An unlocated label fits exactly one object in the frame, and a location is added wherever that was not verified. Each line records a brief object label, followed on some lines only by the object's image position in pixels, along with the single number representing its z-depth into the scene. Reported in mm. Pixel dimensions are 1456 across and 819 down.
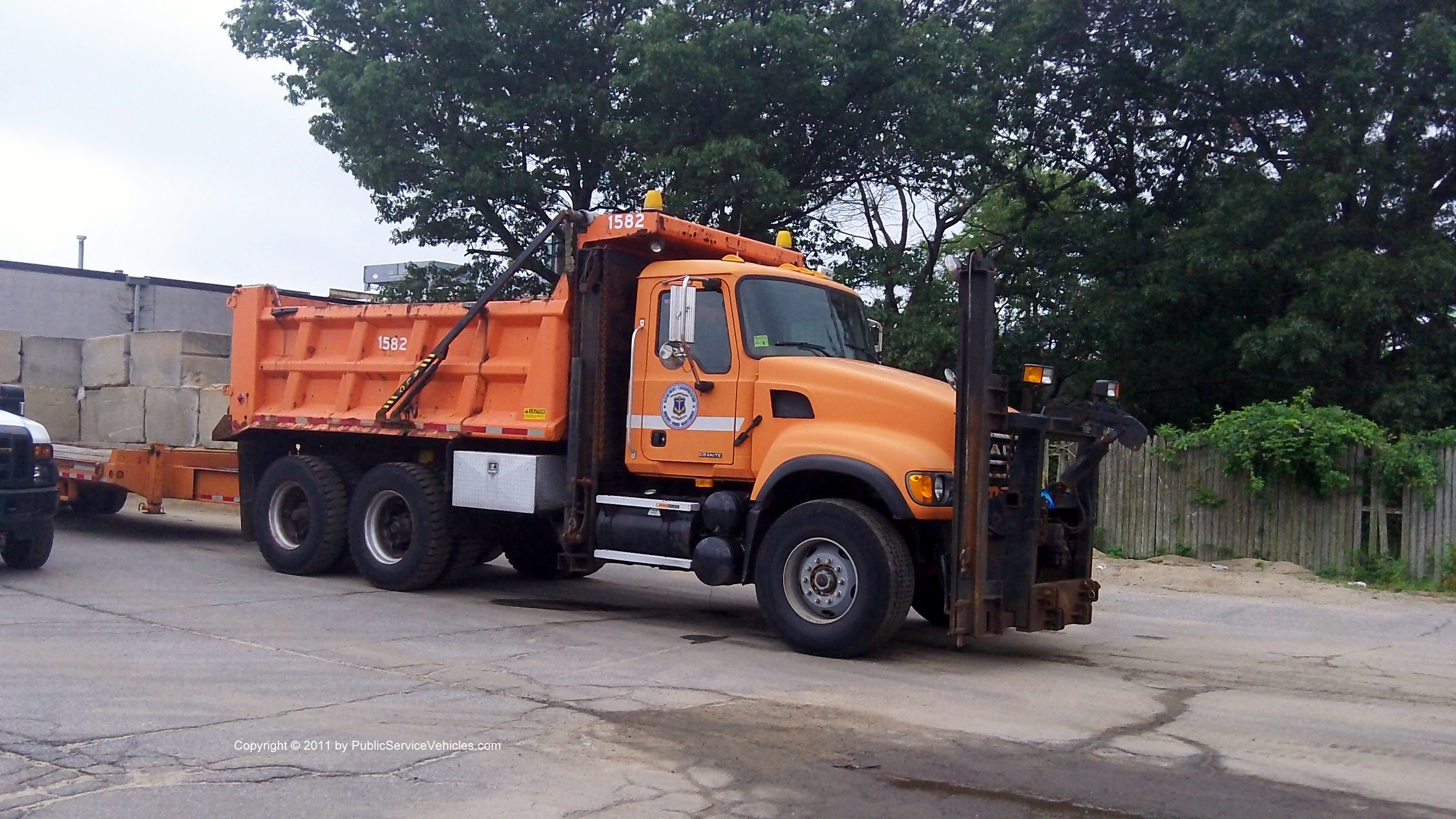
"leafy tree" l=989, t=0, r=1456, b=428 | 17797
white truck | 11180
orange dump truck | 8578
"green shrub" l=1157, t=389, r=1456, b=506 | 14445
